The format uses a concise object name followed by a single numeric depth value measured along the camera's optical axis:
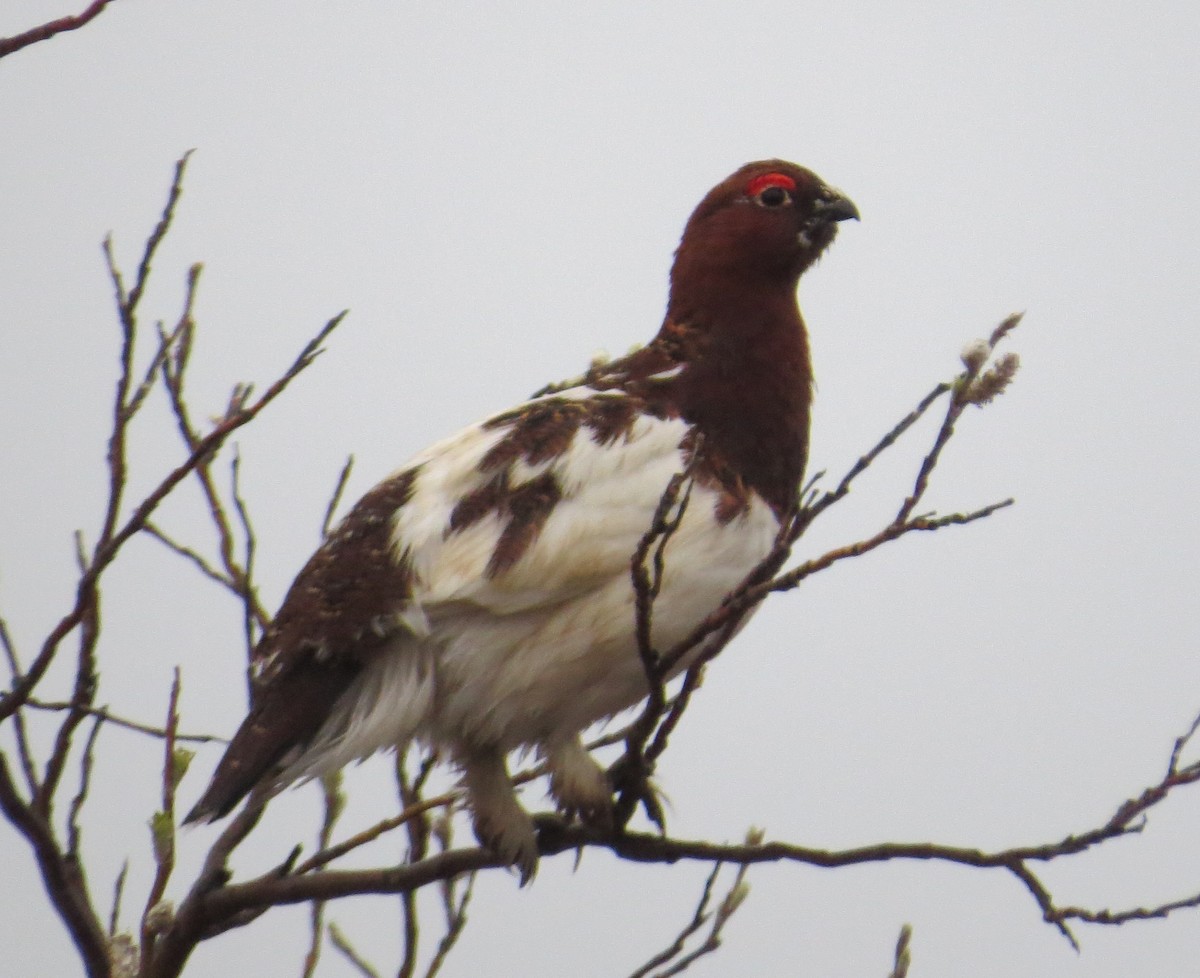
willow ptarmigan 7.41
